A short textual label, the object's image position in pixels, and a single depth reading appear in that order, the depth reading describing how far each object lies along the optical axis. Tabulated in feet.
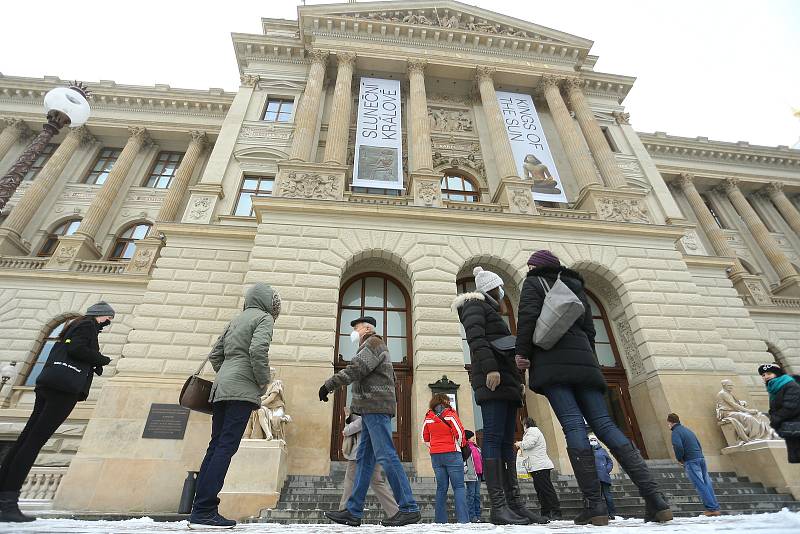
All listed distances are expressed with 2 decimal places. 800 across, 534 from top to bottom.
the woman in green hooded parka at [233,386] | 10.85
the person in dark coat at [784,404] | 14.90
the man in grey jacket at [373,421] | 12.80
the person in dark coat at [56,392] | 11.89
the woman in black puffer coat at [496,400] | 12.21
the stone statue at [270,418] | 25.81
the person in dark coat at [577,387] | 10.52
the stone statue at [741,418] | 30.96
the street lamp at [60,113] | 19.67
